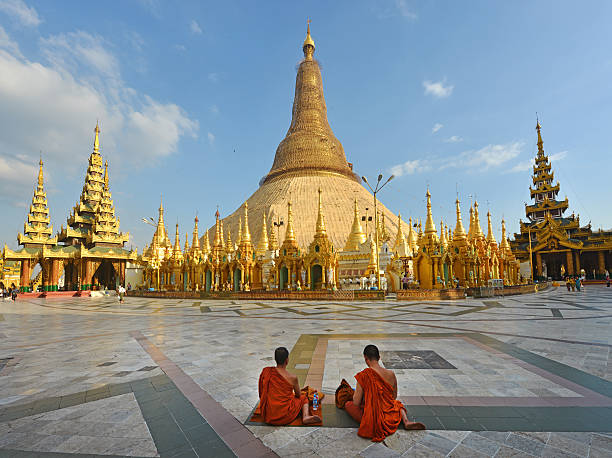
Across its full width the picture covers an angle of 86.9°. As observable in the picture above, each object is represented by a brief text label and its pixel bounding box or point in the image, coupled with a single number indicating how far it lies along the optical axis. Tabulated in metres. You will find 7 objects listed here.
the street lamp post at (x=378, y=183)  22.58
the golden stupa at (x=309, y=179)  55.53
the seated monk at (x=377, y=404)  3.54
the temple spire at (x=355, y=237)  33.47
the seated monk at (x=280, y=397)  3.84
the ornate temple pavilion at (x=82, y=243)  42.47
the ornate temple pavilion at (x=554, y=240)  45.47
